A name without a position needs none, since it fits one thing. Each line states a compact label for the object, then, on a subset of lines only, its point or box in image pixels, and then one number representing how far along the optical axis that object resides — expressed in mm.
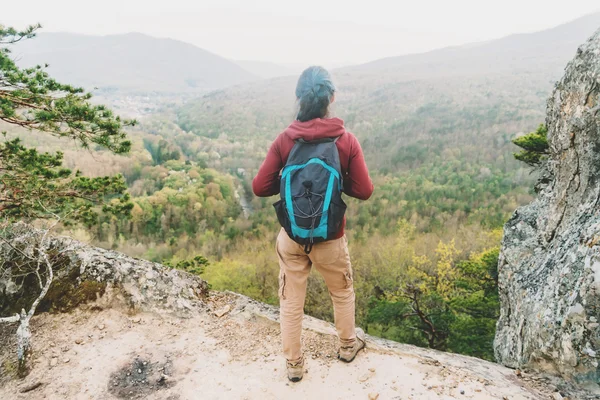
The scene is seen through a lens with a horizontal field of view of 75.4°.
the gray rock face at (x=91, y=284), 4375
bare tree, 4488
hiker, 2717
